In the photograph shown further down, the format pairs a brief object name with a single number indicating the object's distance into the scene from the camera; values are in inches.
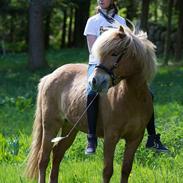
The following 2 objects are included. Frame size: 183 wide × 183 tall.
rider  529.3
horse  490.6
